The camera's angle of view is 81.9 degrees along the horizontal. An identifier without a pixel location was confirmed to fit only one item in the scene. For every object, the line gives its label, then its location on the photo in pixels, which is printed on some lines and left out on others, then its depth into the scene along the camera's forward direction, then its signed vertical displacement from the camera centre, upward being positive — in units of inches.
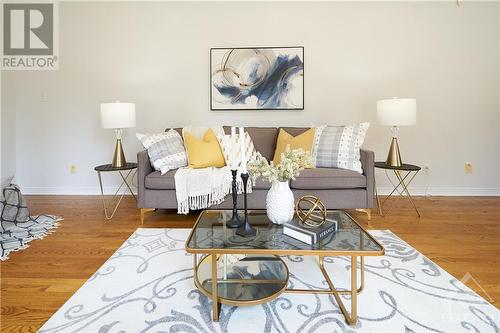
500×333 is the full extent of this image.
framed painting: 141.2 +43.4
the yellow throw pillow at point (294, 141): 113.6 +9.6
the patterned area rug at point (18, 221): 90.7 -19.8
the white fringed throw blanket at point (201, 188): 99.8 -7.9
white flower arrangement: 58.1 -0.3
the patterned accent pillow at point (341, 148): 108.8 +6.8
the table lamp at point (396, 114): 112.4 +20.2
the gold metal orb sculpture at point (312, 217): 57.2 -11.0
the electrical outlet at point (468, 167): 142.9 -1.3
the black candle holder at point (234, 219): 60.0 -11.4
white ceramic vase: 59.4 -7.7
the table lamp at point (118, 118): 115.8 +19.6
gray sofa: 101.7 -8.2
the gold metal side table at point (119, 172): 113.1 -4.6
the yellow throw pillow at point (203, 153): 108.3 +4.9
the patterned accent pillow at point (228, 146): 112.3 +7.7
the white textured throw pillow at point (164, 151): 106.0 +5.5
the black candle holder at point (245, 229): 55.9 -12.6
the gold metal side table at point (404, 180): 135.6 -7.7
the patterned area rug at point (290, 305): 49.1 -26.5
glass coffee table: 48.4 -14.6
